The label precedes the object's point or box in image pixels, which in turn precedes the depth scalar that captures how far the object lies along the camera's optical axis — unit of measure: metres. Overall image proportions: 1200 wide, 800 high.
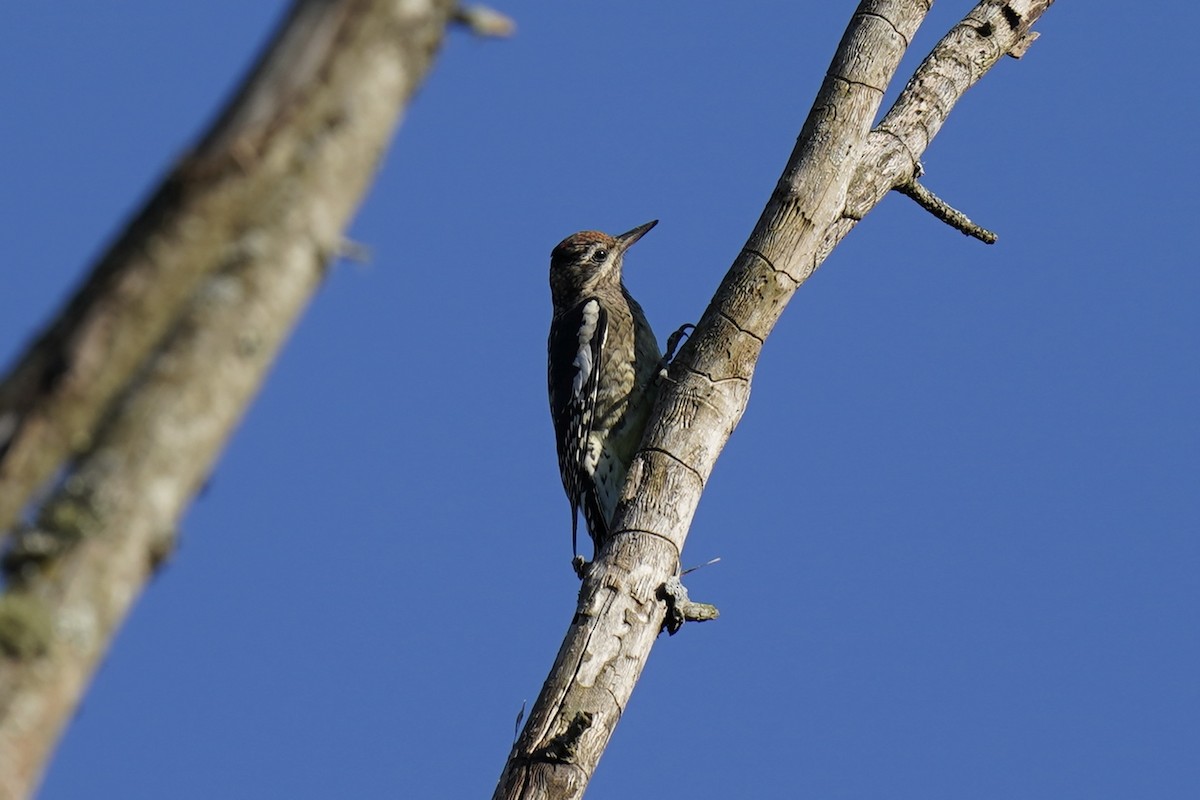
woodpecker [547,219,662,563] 14.26
